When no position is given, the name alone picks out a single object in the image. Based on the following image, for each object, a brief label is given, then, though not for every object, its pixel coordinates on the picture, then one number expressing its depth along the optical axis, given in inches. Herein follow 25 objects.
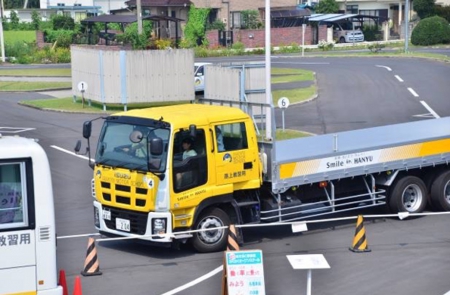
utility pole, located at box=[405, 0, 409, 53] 2443.7
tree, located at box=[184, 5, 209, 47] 3154.5
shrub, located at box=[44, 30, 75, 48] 2864.2
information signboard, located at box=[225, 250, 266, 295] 506.6
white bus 483.8
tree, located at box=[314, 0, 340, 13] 3767.2
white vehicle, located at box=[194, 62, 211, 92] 1684.3
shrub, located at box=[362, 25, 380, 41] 3440.0
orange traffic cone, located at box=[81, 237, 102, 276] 619.5
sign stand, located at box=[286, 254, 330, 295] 500.4
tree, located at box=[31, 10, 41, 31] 3708.2
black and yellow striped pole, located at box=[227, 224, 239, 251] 620.4
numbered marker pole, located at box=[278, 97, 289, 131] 1197.0
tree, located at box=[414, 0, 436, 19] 3494.1
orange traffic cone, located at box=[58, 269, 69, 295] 522.9
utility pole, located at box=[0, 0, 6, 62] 2536.9
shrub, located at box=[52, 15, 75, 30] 3213.6
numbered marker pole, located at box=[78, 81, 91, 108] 1528.1
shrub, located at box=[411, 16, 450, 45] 2955.2
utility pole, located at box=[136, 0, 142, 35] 2089.1
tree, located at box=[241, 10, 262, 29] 3309.5
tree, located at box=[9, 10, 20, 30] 3956.7
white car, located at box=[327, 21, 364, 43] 3302.2
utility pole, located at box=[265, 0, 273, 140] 1057.1
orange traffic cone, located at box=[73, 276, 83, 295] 510.9
